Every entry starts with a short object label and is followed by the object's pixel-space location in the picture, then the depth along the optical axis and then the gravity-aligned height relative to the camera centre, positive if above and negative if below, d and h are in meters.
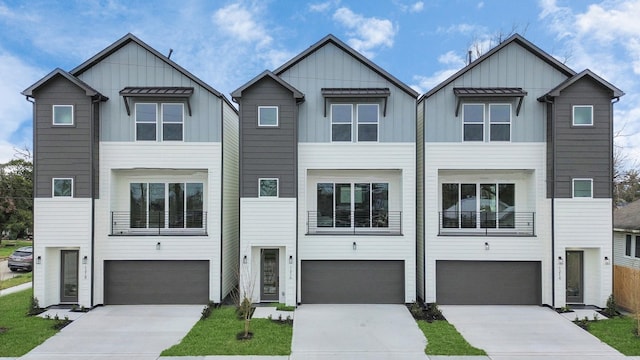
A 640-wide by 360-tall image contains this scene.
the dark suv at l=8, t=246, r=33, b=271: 18.31 -3.95
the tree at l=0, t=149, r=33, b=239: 29.38 -0.67
